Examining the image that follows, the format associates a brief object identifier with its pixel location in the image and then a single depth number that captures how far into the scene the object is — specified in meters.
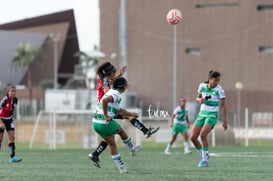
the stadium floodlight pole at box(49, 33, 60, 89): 111.67
